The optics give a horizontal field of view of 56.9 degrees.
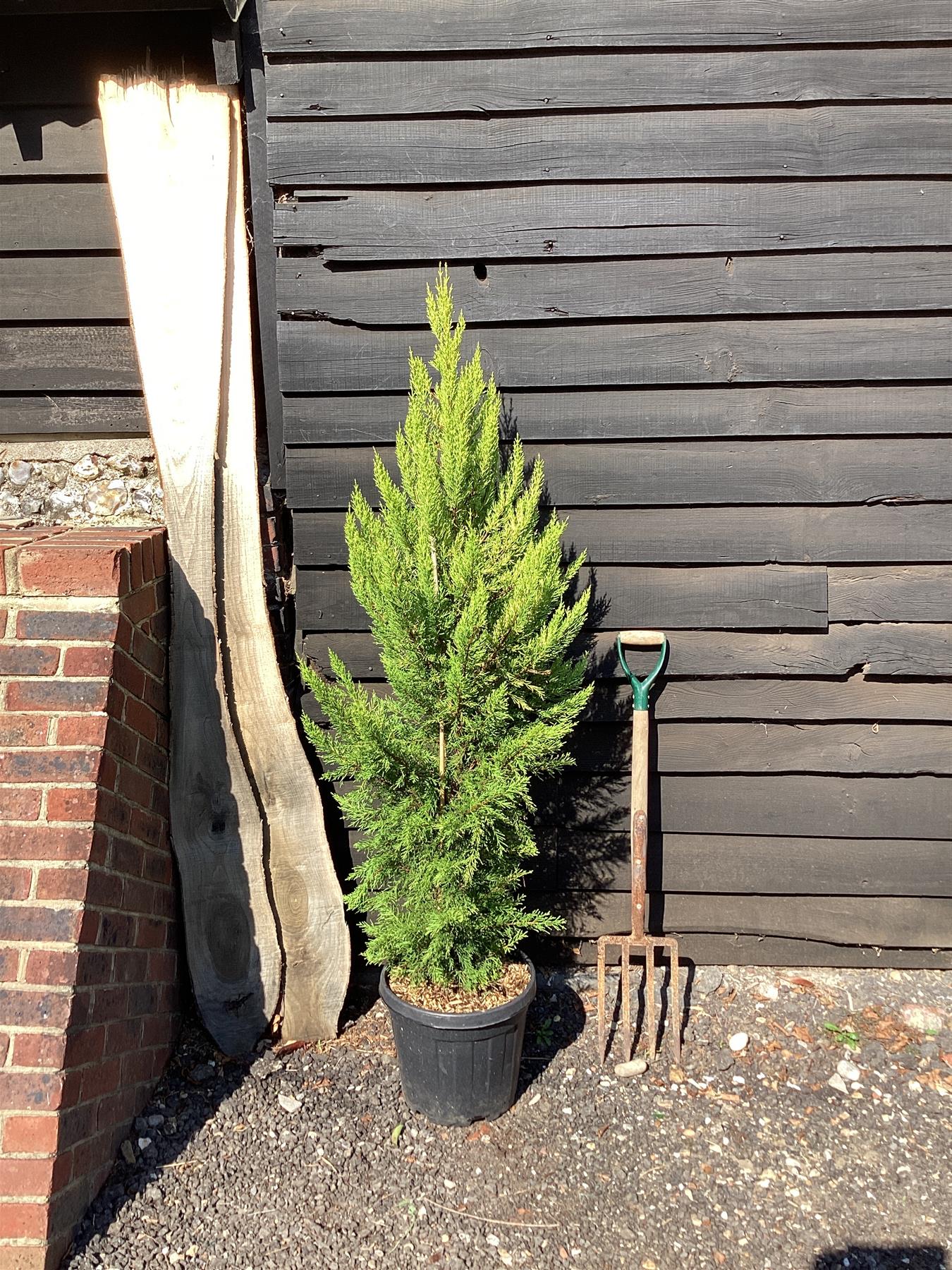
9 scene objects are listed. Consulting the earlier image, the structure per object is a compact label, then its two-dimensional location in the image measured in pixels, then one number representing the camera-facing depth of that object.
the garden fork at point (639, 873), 2.80
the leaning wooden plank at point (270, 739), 2.81
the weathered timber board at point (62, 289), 2.88
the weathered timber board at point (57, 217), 2.84
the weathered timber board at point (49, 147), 2.81
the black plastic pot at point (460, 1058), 2.43
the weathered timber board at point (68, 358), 2.92
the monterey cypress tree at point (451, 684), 2.40
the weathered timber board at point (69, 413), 2.96
